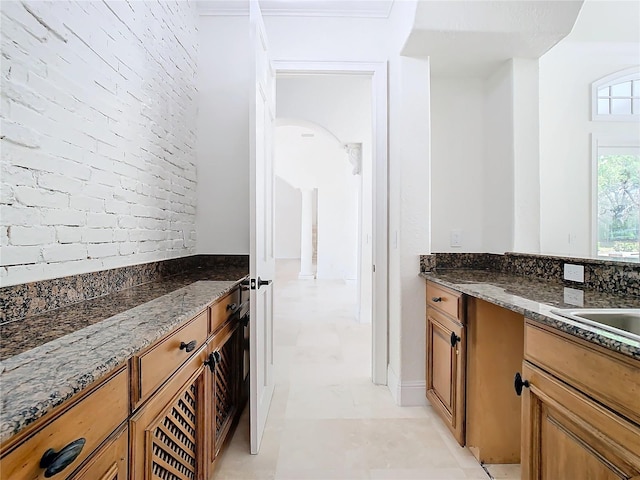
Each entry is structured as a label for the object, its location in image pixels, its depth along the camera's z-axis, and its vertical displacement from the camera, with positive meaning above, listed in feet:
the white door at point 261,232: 6.13 +0.13
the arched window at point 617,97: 10.41 +4.08
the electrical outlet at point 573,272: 5.61 -0.51
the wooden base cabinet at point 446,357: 6.11 -2.16
